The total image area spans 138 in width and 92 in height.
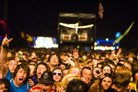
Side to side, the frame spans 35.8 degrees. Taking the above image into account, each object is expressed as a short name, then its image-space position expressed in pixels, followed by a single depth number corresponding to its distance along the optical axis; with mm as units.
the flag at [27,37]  29672
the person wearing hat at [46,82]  3828
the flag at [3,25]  20383
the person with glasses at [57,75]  4785
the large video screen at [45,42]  32469
